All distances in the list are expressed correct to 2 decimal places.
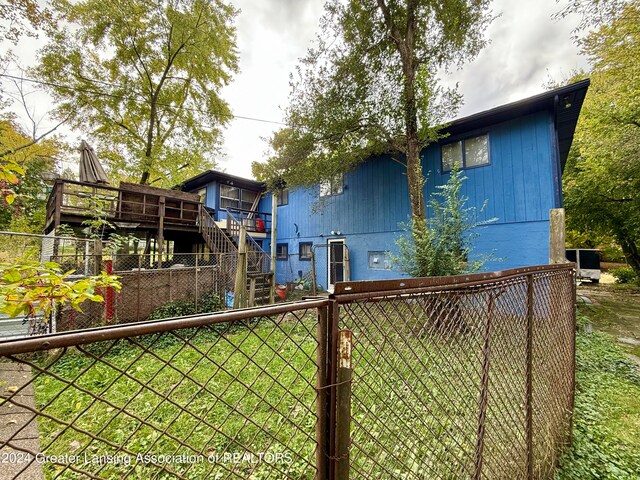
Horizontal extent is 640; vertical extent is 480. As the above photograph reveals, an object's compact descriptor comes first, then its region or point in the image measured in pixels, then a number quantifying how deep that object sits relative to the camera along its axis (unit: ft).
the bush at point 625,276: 44.83
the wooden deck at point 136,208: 23.41
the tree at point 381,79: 21.54
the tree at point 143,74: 32.60
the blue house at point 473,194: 20.58
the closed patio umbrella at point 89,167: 25.61
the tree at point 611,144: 27.48
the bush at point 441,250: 17.46
